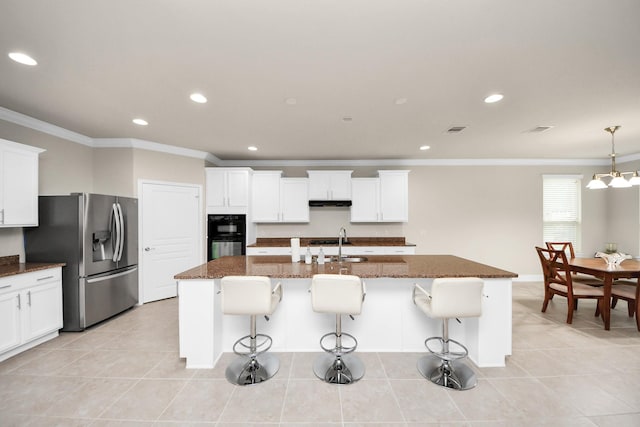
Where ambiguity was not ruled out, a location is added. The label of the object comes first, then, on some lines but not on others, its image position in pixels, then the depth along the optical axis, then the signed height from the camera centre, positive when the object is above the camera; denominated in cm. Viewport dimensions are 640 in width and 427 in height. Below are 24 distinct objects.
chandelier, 349 +42
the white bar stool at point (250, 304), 210 -74
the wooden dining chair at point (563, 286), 330 -101
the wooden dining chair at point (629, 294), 316 -102
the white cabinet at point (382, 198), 511 +29
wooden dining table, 310 -74
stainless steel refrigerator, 314 -41
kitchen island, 242 -100
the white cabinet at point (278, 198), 511 +30
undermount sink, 313 -57
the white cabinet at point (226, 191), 483 +41
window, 557 +1
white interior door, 416 -35
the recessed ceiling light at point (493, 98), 261 +116
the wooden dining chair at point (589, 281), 369 -100
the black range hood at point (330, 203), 514 +20
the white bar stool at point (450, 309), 205 -78
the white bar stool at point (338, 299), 209 -70
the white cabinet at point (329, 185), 509 +54
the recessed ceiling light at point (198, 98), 259 +117
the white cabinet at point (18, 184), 273 +33
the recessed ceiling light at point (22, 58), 193 +118
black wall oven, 478 -40
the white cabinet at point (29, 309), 252 -98
